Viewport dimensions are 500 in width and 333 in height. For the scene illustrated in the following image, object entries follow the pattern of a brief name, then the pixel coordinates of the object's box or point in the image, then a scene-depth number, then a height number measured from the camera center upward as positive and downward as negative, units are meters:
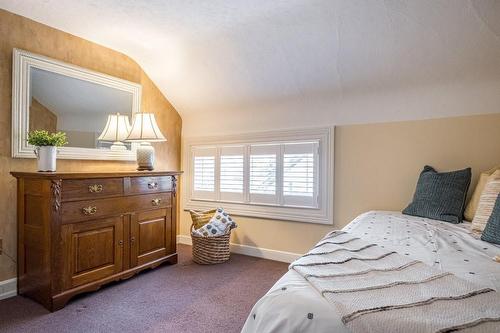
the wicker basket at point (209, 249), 3.04 -0.88
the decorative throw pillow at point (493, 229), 1.51 -0.32
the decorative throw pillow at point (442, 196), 2.17 -0.21
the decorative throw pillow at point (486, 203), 1.79 -0.22
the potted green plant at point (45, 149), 2.23 +0.11
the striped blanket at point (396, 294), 0.73 -0.37
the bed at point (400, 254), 0.81 -0.38
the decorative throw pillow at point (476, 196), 2.14 -0.20
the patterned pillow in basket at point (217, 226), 3.04 -0.64
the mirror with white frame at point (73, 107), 2.39 +0.54
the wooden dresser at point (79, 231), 2.10 -0.54
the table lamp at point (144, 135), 2.95 +0.30
